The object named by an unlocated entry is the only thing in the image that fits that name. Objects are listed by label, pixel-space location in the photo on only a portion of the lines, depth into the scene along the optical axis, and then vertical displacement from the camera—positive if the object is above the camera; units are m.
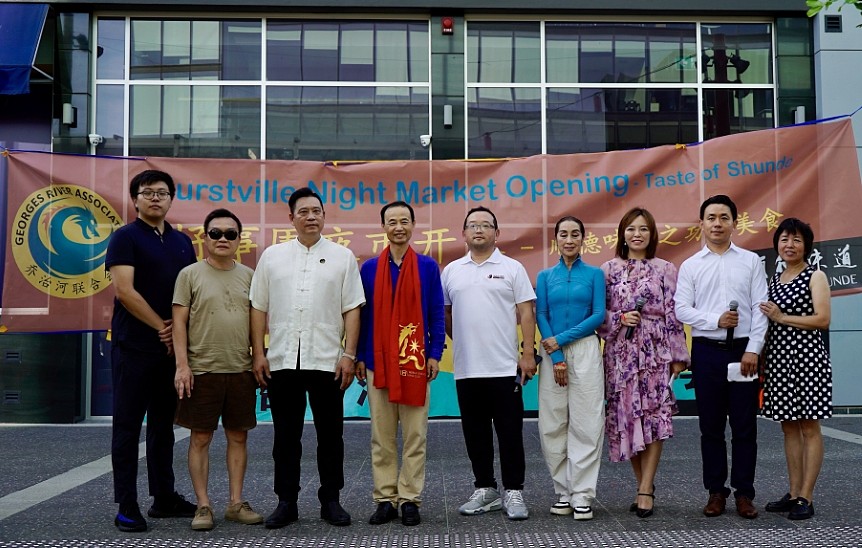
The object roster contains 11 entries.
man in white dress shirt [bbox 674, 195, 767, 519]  5.56 -0.20
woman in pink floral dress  5.62 -0.27
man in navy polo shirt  5.35 -0.16
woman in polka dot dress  5.54 -0.35
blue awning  10.83 +3.30
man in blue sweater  5.48 -0.26
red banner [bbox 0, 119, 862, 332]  8.30 +1.06
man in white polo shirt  5.71 -0.26
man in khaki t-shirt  5.39 -0.27
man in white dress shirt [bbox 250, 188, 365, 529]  5.40 -0.19
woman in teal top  5.63 -0.40
